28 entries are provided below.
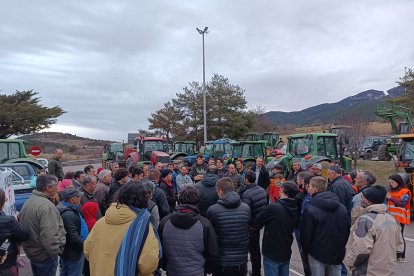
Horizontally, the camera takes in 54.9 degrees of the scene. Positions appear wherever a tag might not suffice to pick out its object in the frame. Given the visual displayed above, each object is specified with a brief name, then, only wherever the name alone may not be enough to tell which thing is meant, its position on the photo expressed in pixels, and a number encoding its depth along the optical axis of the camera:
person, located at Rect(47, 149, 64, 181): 9.90
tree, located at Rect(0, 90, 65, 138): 33.69
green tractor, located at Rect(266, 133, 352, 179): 13.76
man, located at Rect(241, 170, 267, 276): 5.32
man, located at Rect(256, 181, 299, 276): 4.56
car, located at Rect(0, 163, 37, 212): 8.93
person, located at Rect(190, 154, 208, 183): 10.45
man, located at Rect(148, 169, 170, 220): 5.48
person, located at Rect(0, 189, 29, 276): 3.87
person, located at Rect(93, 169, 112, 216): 6.00
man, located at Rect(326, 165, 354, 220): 6.13
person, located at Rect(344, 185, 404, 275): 3.95
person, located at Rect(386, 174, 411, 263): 7.02
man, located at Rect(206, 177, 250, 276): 4.36
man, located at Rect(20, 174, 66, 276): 4.21
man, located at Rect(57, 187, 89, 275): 4.51
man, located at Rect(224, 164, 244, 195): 7.71
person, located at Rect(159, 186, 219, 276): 3.72
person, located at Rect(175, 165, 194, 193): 8.73
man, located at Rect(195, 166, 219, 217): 6.29
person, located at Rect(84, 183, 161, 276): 3.17
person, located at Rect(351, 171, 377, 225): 6.06
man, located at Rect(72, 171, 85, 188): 7.42
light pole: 28.73
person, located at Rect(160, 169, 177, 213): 7.65
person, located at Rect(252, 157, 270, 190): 9.48
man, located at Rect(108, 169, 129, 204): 5.87
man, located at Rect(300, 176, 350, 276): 4.43
